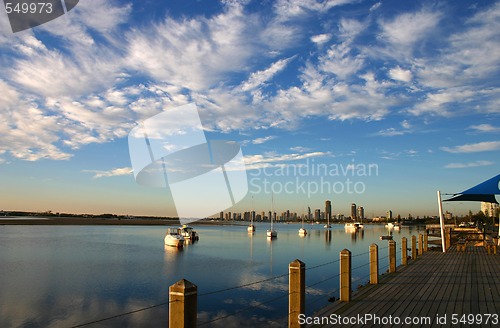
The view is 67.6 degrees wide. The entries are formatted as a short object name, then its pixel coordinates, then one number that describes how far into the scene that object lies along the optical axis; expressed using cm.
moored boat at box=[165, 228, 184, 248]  5434
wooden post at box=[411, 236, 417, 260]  1757
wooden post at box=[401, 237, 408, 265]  1480
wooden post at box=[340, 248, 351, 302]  859
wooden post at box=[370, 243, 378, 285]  1060
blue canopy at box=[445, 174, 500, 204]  1794
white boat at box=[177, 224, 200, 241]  7151
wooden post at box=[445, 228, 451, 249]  2471
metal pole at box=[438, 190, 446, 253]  2019
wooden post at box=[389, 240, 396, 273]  1263
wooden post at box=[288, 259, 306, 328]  649
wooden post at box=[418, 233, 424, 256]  1982
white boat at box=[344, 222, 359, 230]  14286
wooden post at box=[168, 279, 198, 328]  395
